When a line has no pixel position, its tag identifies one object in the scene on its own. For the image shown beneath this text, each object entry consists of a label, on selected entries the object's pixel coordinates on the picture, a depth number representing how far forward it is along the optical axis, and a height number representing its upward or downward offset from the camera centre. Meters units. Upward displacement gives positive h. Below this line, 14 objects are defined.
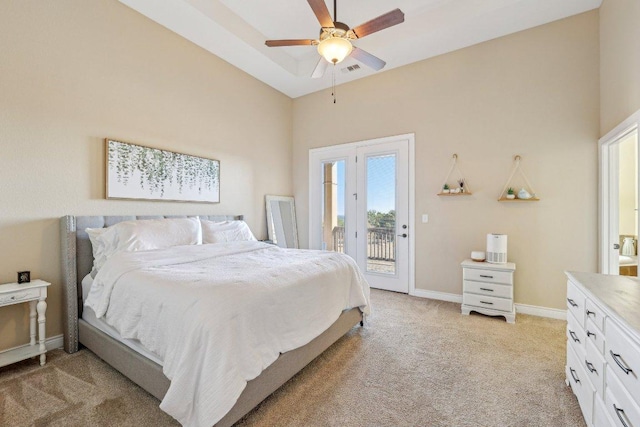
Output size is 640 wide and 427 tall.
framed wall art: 2.90 +0.46
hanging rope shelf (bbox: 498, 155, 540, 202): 3.30 +0.24
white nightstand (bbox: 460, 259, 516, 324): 3.13 -0.91
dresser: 1.09 -0.67
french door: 4.23 +0.11
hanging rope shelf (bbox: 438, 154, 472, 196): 3.71 +0.35
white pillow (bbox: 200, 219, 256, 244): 3.31 -0.24
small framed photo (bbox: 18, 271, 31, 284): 2.25 -0.53
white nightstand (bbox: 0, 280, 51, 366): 2.09 -0.77
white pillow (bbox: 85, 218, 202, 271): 2.47 -0.23
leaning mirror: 4.81 -0.16
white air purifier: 3.28 -0.45
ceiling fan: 2.25 +1.60
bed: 1.67 -1.02
